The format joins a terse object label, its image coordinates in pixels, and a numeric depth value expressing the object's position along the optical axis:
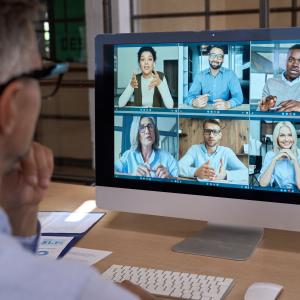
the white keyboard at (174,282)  1.48
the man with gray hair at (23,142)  0.94
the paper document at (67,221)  1.93
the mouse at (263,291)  1.44
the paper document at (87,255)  1.71
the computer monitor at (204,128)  1.65
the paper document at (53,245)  1.73
